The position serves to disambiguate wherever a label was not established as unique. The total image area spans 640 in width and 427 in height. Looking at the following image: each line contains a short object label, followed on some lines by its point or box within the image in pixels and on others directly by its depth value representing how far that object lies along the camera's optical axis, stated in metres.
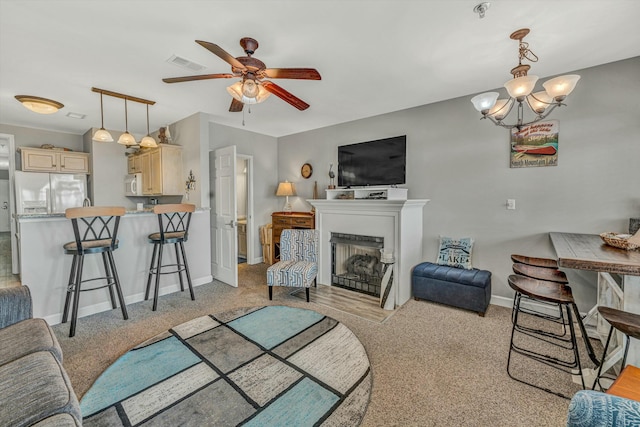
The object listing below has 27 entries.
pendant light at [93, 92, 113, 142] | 3.29
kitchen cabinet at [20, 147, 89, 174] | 4.36
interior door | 3.90
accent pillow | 3.32
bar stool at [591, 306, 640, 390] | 1.29
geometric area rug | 1.58
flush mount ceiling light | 3.11
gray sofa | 0.97
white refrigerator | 4.33
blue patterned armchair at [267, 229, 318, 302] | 3.28
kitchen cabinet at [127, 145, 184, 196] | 4.23
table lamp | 5.10
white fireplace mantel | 3.26
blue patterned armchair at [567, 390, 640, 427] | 0.58
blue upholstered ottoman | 2.93
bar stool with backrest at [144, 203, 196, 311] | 3.13
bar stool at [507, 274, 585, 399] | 1.75
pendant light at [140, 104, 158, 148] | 3.66
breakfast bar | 2.65
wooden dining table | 1.42
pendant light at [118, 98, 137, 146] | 3.48
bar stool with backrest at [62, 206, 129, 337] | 2.52
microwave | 4.77
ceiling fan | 1.92
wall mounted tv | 3.81
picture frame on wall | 2.83
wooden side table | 4.61
